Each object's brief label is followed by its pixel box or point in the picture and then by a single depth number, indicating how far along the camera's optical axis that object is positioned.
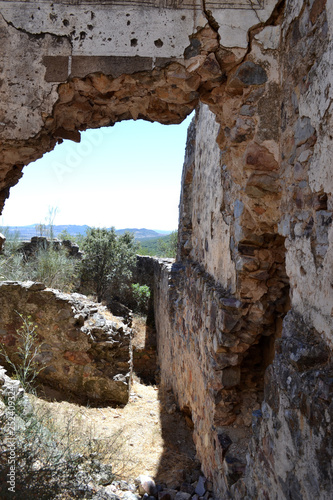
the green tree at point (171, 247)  17.22
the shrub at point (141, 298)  11.91
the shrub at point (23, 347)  5.17
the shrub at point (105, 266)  11.39
